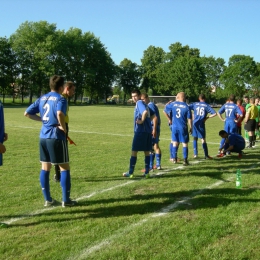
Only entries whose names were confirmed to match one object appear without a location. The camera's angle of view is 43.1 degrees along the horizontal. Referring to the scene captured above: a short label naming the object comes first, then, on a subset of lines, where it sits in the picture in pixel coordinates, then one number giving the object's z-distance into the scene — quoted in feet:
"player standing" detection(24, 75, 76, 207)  16.76
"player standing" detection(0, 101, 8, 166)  14.66
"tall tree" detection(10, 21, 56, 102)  234.46
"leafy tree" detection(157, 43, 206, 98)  282.36
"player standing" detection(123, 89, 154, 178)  23.47
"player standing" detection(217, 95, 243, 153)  35.68
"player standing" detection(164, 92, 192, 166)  29.14
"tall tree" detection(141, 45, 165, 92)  325.01
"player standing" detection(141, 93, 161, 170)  25.47
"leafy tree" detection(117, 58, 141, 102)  339.57
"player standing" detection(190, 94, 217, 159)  33.12
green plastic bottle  20.78
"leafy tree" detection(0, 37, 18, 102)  226.99
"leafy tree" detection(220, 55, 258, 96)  299.79
